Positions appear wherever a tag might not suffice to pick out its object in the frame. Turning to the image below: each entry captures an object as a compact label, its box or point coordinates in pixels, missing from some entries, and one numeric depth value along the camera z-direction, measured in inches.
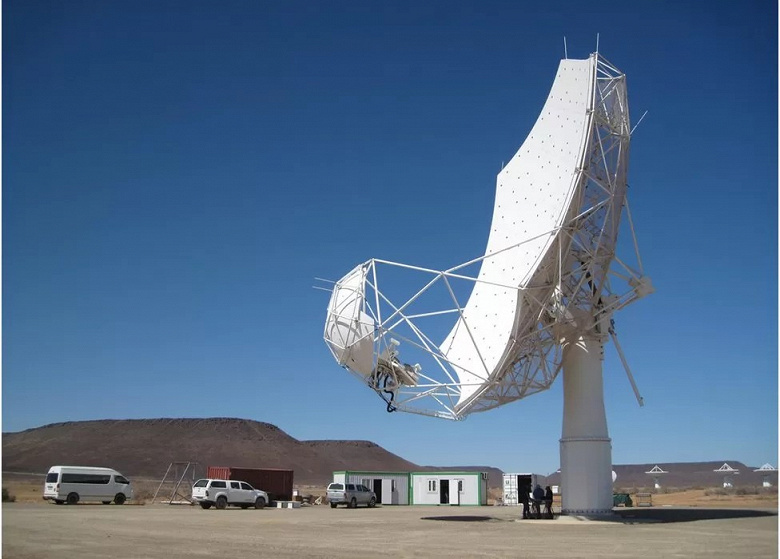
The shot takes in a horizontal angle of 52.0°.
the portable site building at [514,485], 2114.9
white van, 1723.7
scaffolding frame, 2034.2
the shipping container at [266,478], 1940.0
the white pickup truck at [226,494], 1643.7
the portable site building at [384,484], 2133.4
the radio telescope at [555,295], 1008.9
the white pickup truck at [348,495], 1811.0
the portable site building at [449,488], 2113.7
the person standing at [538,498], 1215.1
